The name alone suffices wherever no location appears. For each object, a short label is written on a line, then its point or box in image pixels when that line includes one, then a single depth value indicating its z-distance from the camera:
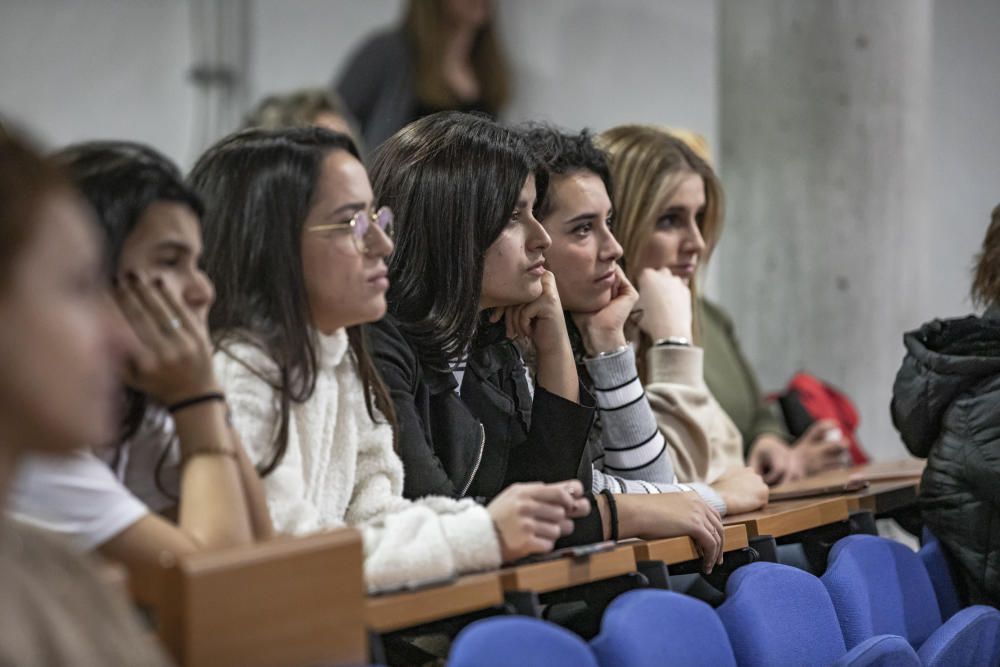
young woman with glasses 5.16
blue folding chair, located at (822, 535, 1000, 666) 5.49
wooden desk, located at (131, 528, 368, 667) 4.91
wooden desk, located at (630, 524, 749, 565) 5.30
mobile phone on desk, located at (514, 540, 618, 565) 5.21
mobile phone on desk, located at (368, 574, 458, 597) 5.08
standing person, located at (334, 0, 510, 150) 8.51
